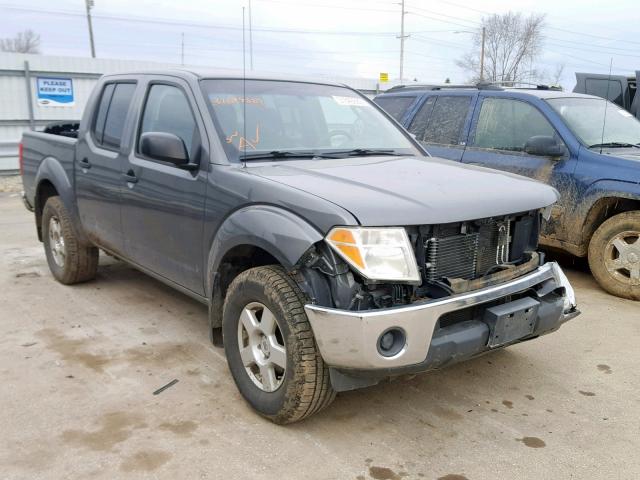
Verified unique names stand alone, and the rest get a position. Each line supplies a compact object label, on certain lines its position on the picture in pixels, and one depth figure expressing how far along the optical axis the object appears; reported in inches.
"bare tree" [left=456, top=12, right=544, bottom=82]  2018.9
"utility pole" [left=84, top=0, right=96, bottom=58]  1669.5
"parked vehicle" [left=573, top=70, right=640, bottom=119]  376.2
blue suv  208.5
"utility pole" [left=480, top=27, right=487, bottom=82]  1876.5
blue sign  519.8
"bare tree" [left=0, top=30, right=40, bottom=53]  2253.4
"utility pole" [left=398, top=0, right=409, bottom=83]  2090.1
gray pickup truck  108.1
